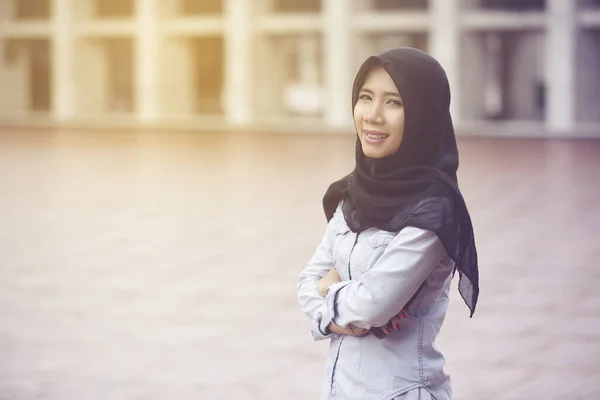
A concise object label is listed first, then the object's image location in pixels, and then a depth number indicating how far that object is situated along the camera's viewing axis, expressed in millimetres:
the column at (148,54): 32344
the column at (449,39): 28594
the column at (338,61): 29859
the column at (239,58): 31188
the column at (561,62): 27609
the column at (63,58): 33406
